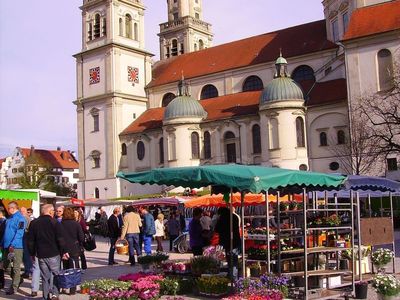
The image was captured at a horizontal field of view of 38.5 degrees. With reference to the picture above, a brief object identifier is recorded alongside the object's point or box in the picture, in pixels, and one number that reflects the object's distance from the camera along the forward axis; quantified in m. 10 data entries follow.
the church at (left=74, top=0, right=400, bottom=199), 39.69
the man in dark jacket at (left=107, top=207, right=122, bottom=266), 17.91
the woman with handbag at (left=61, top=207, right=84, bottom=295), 10.96
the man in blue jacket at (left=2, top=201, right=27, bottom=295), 11.89
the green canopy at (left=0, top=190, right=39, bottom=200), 19.86
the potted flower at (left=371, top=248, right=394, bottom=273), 12.75
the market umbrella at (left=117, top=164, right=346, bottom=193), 9.40
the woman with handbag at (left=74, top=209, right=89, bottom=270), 15.41
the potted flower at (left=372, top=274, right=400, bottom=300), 9.19
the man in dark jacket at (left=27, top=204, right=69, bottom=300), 10.13
